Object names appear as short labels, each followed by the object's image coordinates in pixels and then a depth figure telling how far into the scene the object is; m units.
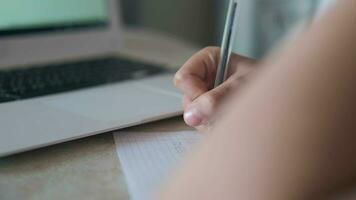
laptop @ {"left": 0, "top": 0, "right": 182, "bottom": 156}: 0.43
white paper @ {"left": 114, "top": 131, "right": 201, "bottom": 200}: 0.34
